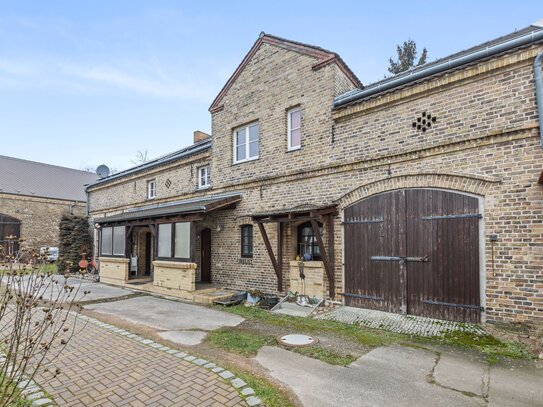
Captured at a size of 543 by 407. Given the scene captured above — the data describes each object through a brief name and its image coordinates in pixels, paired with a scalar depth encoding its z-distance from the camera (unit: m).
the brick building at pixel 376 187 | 6.23
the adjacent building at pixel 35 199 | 26.50
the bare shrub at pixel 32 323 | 2.96
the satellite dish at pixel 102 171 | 22.11
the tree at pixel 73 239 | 19.84
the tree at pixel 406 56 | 26.33
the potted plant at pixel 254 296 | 9.66
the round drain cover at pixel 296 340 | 5.85
